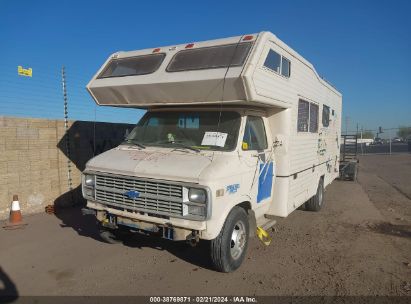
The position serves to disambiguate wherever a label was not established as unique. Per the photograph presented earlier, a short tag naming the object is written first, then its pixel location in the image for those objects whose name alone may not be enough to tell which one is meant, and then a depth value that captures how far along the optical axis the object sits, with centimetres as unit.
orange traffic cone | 689
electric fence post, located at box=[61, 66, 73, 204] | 860
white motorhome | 448
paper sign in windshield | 501
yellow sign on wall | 772
